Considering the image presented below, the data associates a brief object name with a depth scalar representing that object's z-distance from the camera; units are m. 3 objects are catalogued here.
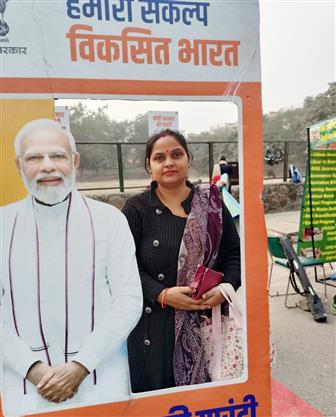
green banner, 3.99
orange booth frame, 1.02
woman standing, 1.10
